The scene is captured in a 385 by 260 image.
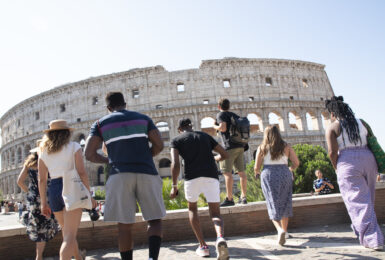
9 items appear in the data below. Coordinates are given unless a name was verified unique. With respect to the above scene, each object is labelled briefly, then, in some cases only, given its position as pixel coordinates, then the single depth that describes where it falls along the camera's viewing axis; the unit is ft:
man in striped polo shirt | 8.77
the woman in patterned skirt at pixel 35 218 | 11.89
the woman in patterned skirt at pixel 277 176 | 12.94
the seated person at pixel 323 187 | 25.31
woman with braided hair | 10.80
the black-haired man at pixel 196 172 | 11.69
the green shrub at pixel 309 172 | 33.19
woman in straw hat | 9.95
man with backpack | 15.89
